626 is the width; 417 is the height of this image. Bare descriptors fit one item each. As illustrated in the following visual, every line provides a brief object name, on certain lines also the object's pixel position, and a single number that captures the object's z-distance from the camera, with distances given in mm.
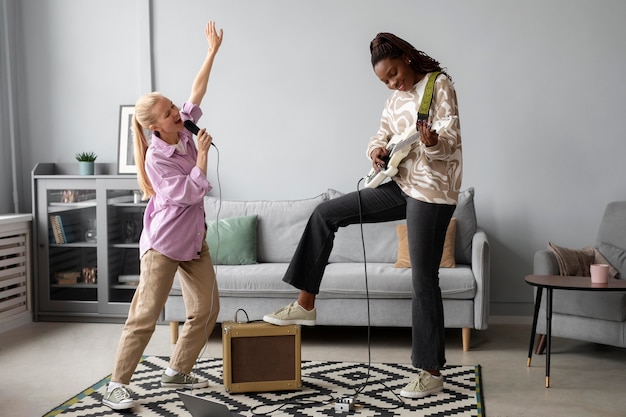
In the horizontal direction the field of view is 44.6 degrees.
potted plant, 5348
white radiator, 5000
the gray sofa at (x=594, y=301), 3967
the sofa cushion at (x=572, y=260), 4258
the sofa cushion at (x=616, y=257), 4316
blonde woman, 3314
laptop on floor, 2439
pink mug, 3660
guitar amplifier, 3496
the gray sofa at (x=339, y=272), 4359
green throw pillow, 4844
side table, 3564
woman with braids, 3270
